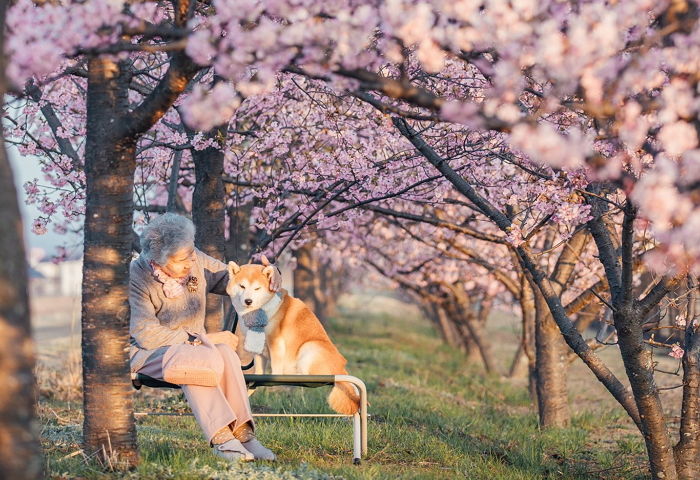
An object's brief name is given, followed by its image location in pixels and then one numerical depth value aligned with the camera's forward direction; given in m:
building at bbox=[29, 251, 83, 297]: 75.81
